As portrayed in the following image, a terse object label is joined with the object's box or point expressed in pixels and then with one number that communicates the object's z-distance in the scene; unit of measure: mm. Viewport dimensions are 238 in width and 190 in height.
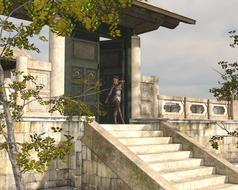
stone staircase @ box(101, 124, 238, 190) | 7875
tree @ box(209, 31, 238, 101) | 9375
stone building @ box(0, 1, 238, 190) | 7512
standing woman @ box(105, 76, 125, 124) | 11000
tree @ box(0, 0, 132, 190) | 3928
